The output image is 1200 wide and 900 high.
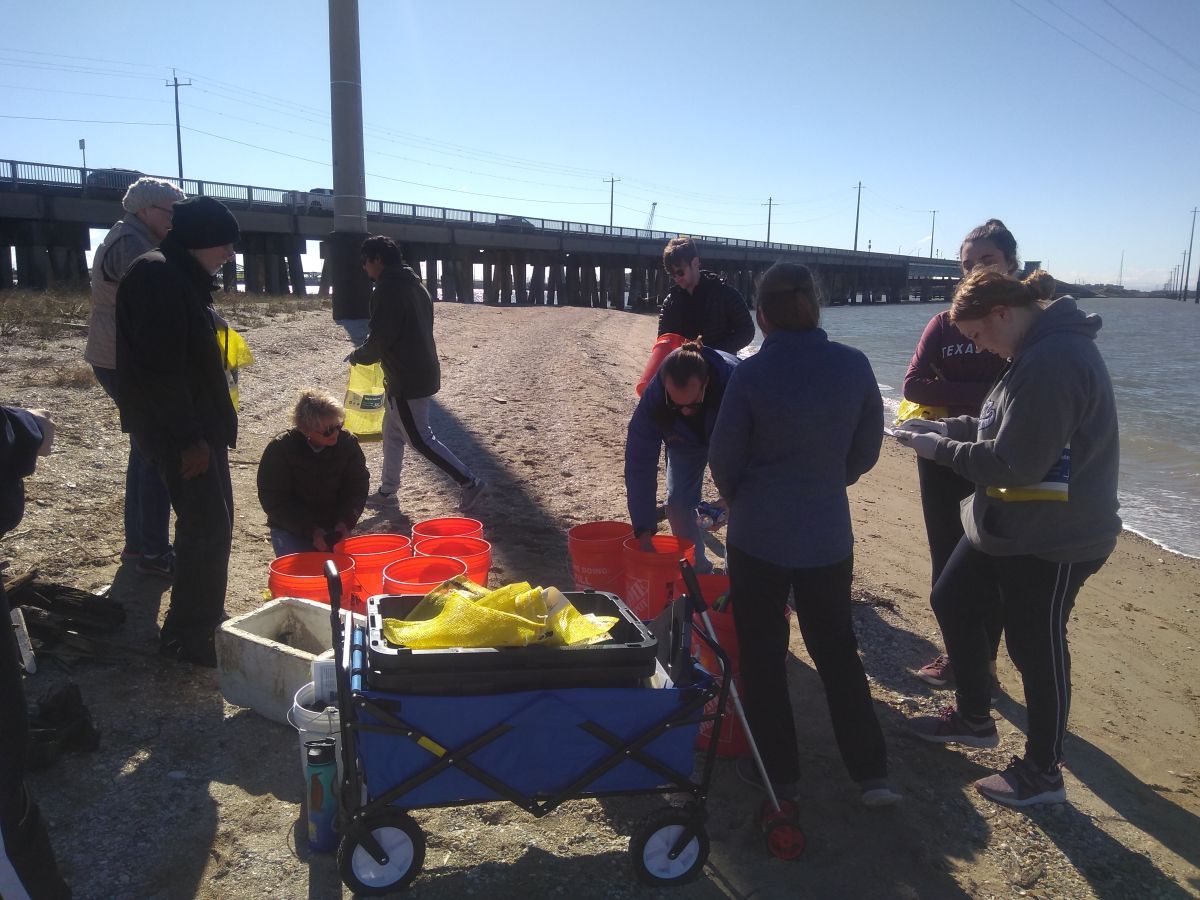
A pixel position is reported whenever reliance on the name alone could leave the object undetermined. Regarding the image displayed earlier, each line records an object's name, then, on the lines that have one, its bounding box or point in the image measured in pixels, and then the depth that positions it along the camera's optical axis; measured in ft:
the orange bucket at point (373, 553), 13.05
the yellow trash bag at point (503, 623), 7.66
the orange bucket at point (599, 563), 13.24
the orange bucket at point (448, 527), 15.42
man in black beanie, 10.61
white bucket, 8.56
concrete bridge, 80.33
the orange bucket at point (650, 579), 12.01
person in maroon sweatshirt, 12.06
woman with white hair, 12.99
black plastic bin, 7.43
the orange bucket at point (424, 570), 12.44
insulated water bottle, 8.27
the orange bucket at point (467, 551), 13.26
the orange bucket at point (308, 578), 11.99
